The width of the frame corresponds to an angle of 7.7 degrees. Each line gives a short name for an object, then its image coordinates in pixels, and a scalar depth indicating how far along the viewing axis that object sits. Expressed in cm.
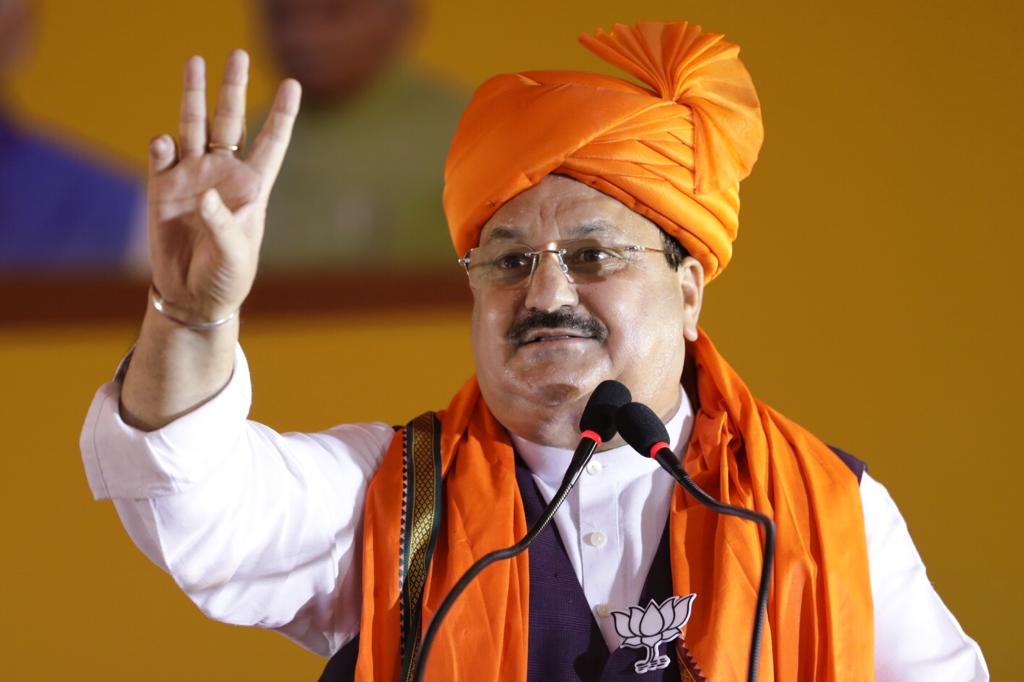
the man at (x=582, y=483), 552
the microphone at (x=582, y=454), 533
